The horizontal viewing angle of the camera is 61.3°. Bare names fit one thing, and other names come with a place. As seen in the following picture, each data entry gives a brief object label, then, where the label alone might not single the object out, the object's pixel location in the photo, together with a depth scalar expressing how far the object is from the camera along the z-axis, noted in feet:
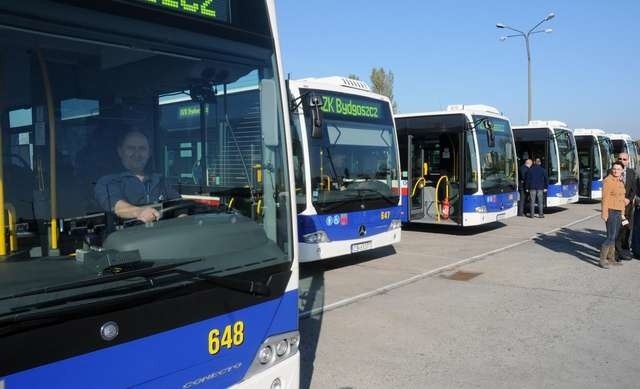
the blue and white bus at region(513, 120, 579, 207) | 56.44
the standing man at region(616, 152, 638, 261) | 30.71
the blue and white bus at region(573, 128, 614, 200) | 67.77
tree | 149.07
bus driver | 8.13
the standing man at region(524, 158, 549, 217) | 52.19
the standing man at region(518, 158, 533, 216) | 53.88
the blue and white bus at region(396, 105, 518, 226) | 39.45
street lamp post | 84.53
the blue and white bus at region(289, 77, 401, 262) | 25.77
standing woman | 28.25
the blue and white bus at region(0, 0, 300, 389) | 6.73
